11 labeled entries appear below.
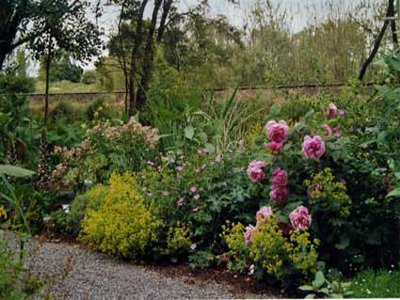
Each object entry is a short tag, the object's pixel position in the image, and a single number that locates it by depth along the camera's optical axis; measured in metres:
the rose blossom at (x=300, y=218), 2.51
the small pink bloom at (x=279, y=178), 2.62
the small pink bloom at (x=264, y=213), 2.59
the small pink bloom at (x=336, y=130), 2.81
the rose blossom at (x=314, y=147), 2.56
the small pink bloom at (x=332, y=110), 2.89
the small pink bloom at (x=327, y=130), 2.73
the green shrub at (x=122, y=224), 2.83
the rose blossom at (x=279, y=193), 2.64
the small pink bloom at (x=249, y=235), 2.57
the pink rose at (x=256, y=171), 2.68
